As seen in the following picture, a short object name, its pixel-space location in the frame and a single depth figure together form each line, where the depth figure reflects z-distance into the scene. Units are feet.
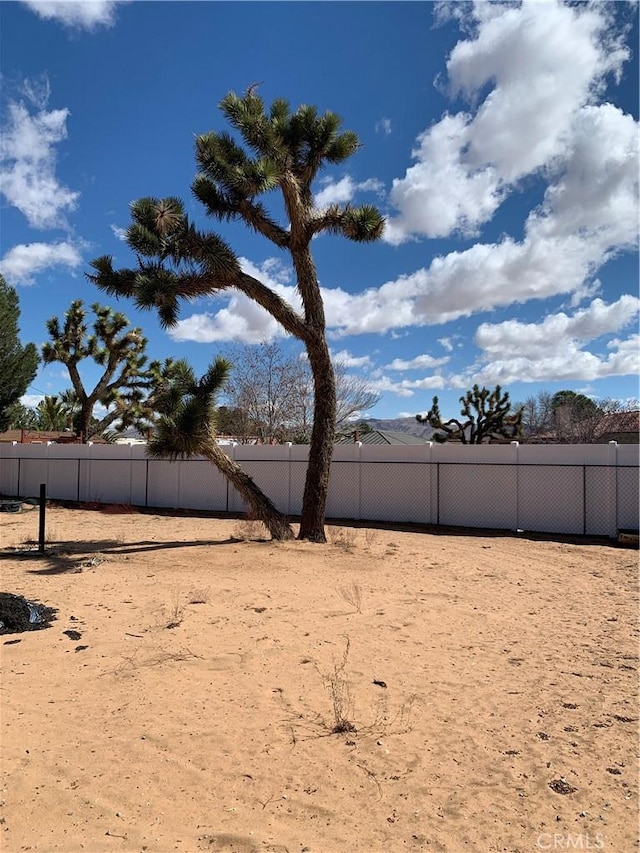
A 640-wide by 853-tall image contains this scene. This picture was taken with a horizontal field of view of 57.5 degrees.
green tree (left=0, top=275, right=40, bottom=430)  81.15
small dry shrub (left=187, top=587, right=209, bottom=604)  25.18
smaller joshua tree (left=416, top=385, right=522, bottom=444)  101.55
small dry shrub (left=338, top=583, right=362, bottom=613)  25.21
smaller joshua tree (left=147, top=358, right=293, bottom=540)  40.47
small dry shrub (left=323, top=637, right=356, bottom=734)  13.65
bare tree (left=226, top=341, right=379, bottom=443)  107.76
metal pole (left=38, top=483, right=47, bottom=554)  37.57
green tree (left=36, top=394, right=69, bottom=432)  152.56
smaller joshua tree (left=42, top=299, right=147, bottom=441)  94.84
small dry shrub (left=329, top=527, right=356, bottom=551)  41.50
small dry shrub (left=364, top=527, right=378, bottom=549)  43.62
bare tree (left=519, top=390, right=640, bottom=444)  107.24
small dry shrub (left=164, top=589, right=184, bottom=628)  21.86
